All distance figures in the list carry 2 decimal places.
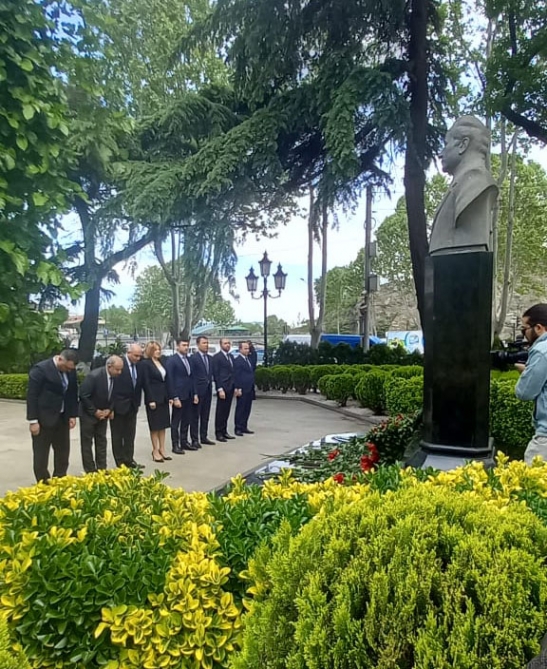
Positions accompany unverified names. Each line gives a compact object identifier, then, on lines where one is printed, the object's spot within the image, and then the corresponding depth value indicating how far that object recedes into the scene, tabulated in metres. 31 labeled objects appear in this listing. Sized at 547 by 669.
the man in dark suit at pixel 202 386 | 8.93
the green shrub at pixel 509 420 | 6.28
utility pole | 17.97
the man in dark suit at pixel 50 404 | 5.88
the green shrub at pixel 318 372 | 16.50
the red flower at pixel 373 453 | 5.75
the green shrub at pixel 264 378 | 17.53
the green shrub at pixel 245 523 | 2.03
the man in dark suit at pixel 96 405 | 6.74
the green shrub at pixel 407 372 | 11.87
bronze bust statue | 4.21
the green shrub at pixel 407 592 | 1.29
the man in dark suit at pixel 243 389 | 10.05
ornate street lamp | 17.28
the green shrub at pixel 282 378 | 17.14
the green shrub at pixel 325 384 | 14.29
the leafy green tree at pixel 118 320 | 78.75
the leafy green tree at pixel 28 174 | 2.08
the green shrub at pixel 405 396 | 8.75
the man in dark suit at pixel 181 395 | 8.30
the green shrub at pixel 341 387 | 13.55
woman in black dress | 7.66
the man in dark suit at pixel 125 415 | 6.99
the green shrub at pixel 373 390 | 11.73
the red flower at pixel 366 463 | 5.50
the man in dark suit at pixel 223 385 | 9.58
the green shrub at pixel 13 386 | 16.69
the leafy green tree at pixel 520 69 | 9.84
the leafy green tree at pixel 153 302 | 58.78
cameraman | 3.66
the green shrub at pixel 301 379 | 16.75
